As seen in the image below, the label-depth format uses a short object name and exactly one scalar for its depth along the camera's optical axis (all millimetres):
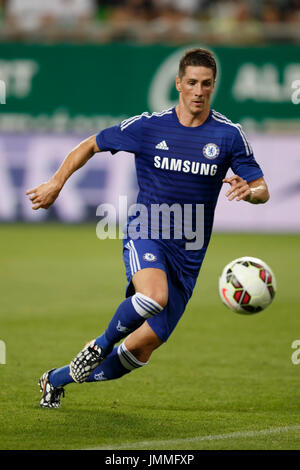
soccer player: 12156
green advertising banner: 39750
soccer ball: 12945
